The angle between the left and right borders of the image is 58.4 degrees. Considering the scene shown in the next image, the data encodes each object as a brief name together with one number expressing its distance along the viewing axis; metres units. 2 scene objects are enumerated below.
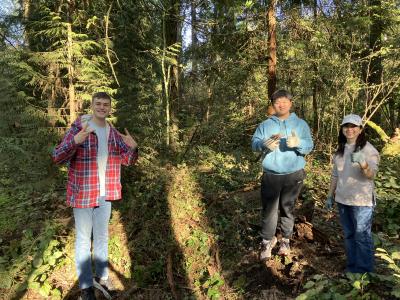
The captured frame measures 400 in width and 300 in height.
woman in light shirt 3.70
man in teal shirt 4.17
